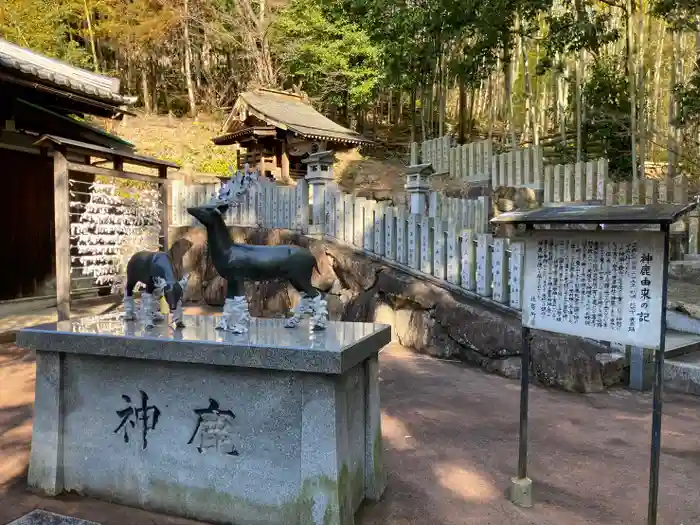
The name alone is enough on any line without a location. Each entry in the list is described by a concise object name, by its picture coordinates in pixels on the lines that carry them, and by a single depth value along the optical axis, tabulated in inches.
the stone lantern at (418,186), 367.6
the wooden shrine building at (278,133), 693.3
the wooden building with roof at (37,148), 306.5
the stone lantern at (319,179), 391.9
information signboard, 121.2
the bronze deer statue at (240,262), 142.0
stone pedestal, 121.3
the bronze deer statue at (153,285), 149.9
